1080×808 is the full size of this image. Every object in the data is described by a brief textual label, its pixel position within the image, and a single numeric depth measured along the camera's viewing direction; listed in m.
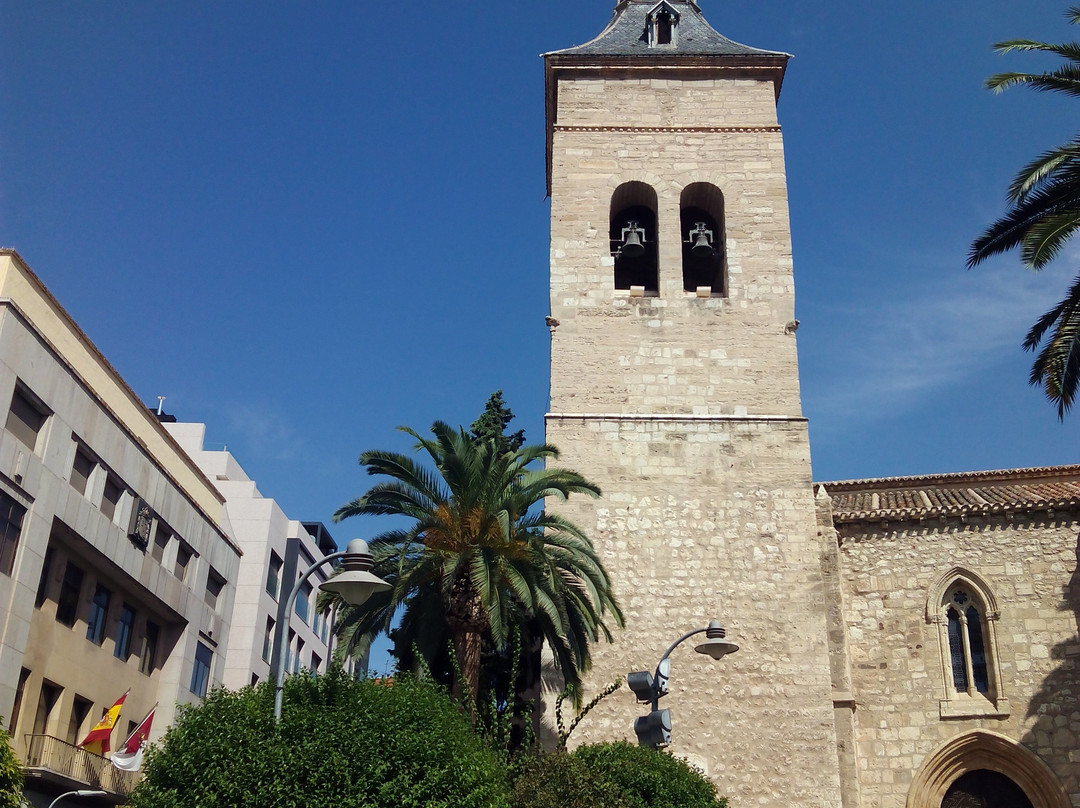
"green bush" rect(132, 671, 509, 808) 11.65
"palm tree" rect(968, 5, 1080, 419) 14.48
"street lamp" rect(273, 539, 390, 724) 10.65
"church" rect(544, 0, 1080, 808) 18.56
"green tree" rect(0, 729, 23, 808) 13.16
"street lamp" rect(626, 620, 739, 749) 13.48
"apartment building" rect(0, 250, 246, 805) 19.70
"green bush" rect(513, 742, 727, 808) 13.83
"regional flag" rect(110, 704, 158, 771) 21.95
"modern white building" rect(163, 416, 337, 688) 34.09
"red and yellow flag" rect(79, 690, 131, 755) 22.03
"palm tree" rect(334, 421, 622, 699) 15.89
